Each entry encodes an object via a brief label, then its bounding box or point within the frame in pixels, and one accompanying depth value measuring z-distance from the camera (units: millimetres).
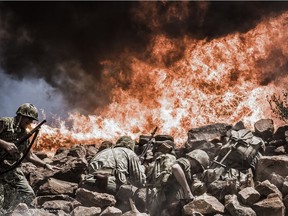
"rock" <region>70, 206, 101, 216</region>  8664
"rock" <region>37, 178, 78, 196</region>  10609
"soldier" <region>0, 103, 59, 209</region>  7430
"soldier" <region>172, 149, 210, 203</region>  9172
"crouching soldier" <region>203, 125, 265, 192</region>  11039
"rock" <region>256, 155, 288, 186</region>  10297
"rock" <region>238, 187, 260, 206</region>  8836
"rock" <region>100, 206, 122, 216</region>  8430
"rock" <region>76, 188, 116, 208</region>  9148
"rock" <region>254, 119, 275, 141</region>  14891
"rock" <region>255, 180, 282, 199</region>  9070
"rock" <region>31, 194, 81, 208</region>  9945
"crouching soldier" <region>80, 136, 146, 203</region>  9664
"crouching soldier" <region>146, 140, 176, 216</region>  9398
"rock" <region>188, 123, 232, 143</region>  14969
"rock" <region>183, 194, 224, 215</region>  8656
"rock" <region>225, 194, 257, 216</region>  8406
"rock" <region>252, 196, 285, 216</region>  8523
